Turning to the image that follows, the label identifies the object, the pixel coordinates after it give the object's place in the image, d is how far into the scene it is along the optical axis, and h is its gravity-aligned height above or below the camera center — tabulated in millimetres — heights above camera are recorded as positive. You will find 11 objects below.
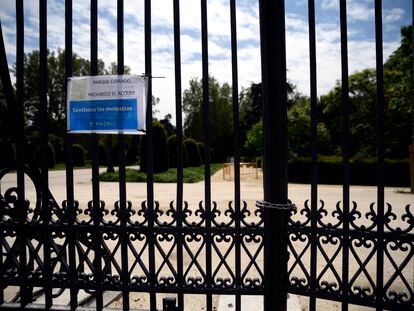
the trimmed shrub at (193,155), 34688 -231
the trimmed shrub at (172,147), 27047 +558
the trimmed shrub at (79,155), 39188 -93
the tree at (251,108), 44188 +6587
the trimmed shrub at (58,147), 39150 +975
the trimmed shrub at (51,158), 33362 -377
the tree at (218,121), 49406 +5208
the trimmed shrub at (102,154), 39656 +6
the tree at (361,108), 28172 +4291
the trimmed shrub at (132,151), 42562 +377
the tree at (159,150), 21469 +241
